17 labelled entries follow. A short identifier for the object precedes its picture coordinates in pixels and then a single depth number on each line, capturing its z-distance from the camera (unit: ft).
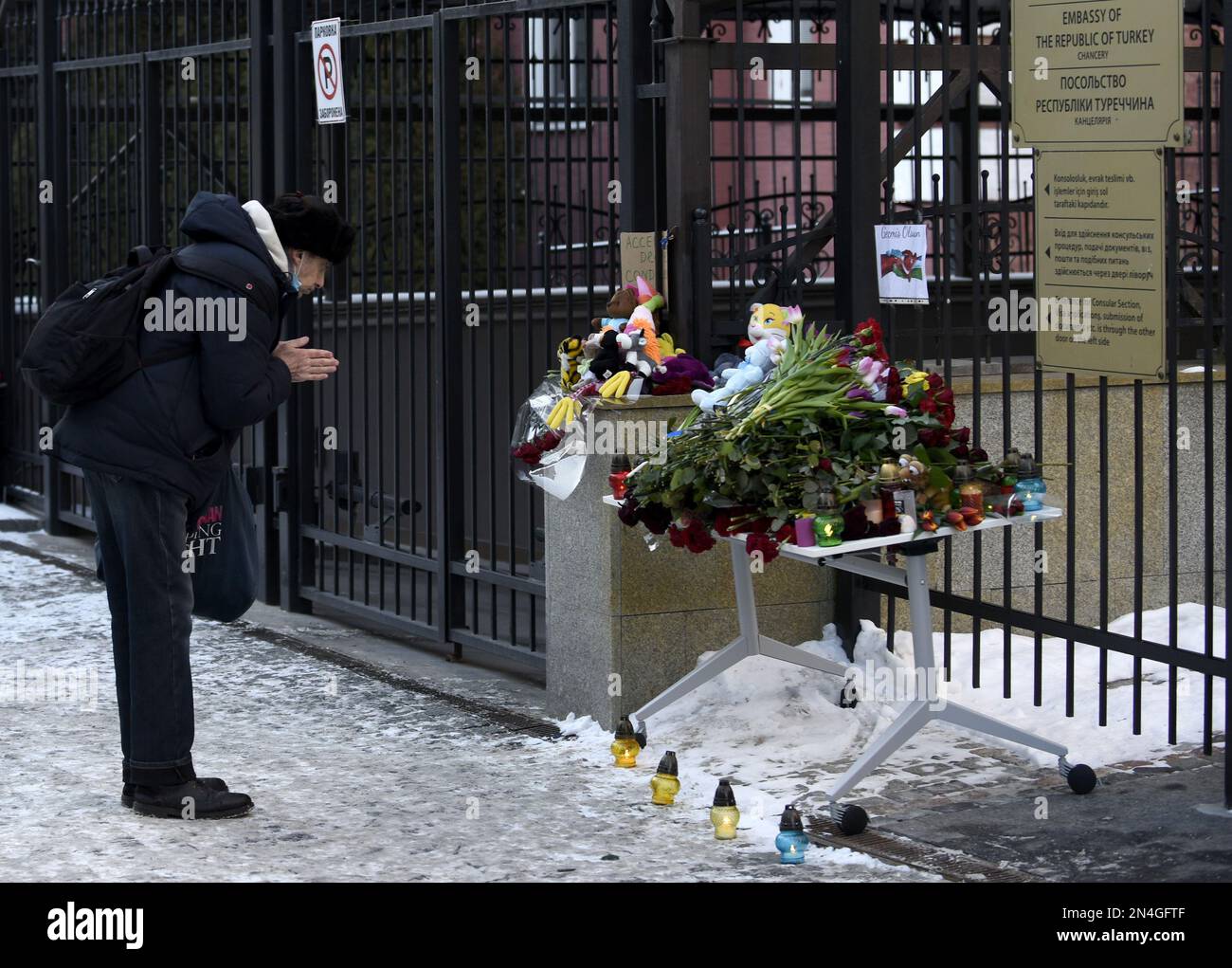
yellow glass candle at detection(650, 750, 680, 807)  17.98
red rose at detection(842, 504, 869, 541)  17.14
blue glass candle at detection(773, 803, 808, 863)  16.10
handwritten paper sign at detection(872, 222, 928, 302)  20.53
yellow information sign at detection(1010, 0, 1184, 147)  16.97
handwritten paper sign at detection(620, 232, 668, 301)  21.52
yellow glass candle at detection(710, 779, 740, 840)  16.89
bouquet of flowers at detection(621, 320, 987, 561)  17.33
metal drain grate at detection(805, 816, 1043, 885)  15.75
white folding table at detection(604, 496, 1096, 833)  17.04
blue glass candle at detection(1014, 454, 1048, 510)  18.01
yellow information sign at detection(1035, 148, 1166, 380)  17.37
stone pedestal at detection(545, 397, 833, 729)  20.43
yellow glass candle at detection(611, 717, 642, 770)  19.35
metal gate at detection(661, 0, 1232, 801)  18.40
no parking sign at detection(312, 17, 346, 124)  27.09
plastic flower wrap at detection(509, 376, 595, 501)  20.47
